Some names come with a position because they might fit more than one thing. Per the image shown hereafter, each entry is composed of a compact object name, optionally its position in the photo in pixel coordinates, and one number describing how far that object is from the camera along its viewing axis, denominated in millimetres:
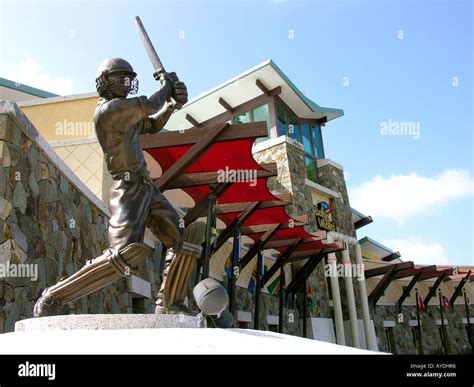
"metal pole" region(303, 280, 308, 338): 13450
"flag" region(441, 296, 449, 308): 22178
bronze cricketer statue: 4184
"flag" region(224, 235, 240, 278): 9883
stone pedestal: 3791
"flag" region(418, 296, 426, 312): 20906
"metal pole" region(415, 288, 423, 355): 18859
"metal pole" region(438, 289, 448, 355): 21769
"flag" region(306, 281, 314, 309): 15922
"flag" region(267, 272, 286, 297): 14430
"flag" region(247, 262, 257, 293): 13195
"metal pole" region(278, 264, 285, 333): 12152
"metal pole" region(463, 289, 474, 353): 23242
